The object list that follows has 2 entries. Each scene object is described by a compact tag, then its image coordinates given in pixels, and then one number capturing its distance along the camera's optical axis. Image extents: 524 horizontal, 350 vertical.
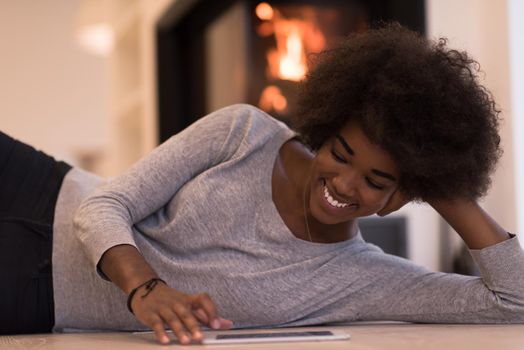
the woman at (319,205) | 1.25
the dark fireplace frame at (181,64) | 3.49
